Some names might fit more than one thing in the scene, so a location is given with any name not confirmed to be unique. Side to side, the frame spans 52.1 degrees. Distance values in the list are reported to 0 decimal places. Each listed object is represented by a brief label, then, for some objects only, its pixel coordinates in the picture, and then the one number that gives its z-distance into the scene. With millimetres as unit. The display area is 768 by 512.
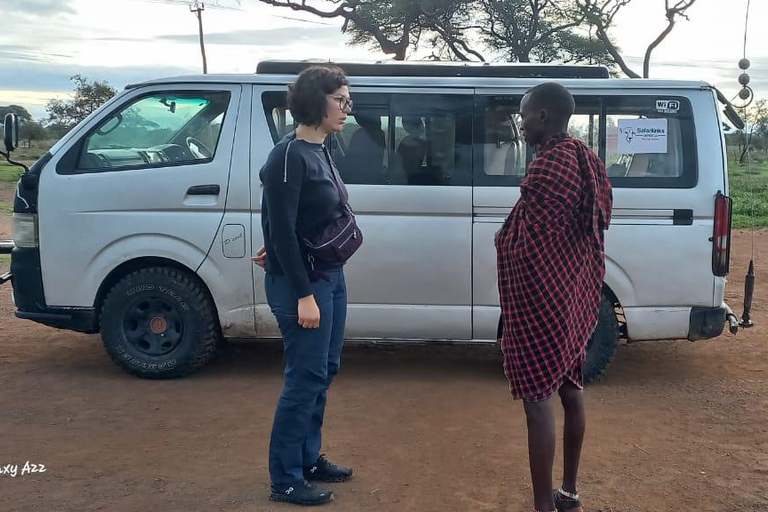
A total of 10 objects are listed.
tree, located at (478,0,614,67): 19938
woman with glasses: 3072
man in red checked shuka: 2914
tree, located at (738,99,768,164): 36375
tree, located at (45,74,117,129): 35719
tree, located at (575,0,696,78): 19269
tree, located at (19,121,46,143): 41831
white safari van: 4898
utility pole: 29031
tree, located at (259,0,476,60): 19641
